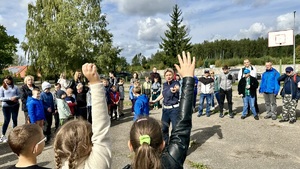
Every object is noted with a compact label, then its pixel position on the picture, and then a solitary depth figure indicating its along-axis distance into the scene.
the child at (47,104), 6.62
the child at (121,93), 10.24
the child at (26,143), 2.19
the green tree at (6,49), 36.88
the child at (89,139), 1.77
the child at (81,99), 7.72
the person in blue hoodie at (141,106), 5.78
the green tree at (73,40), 28.56
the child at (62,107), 6.98
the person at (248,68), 8.96
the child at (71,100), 7.45
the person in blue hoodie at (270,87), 8.59
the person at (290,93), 8.06
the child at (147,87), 11.66
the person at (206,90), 9.64
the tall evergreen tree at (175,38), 45.22
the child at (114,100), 9.39
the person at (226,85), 9.23
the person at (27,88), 6.84
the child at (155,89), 11.01
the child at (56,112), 7.46
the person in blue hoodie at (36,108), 5.84
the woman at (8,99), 6.93
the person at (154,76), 11.35
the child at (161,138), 1.70
